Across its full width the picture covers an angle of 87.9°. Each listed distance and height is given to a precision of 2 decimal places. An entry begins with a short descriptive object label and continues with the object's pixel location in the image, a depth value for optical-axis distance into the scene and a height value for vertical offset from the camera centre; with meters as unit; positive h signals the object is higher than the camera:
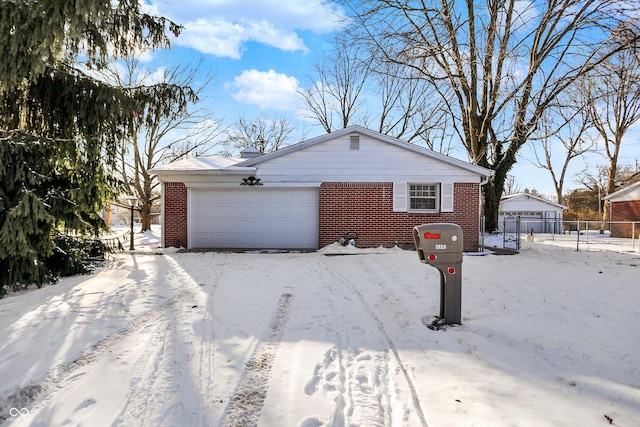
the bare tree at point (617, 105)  11.26 +5.39
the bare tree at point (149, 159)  19.00 +3.45
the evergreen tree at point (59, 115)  4.38 +1.74
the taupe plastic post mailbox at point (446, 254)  3.71 -0.42
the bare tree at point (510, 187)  49.50 +4.60
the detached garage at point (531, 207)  30.12 +0.94
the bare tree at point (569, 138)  14.36 +5.14
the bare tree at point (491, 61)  13.22 +6.51
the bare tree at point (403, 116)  23.25 +7.38
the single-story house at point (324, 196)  10.62 +0.63
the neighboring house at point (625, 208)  20.53 +0.65
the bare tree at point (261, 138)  28.51 +6.65
